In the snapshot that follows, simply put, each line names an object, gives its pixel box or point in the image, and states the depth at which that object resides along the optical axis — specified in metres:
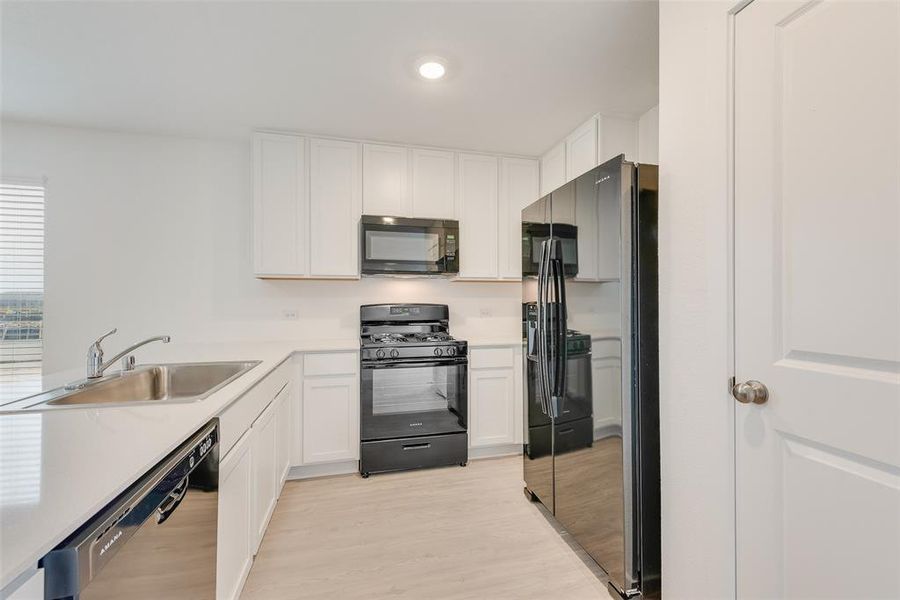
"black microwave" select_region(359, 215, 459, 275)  2.89
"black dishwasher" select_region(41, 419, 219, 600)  0.66
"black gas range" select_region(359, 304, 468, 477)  2.69
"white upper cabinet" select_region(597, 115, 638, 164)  2.47
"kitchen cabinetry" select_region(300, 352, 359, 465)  2.63
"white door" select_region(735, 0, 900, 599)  0.88
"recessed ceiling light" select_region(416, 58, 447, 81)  1.97
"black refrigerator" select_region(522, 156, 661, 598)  1.54
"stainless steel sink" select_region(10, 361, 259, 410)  1.46
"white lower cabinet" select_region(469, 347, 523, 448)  2.93
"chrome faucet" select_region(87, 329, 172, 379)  1.63
